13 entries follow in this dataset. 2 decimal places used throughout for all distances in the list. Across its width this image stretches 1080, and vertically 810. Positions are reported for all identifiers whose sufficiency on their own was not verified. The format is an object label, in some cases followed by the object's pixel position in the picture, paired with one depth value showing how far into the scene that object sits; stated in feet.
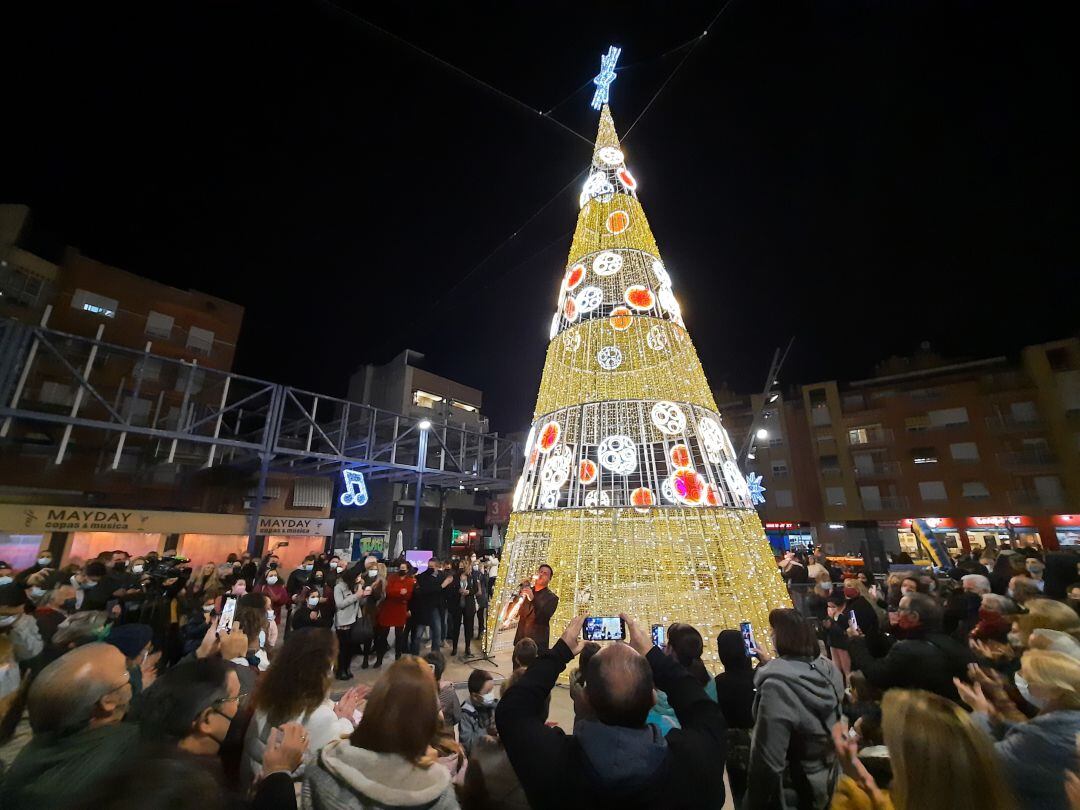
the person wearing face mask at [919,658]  9.16
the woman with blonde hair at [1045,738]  6.54
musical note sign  56.18
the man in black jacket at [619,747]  4.78
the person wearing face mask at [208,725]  5.45
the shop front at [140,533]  47.62
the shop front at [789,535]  95.14
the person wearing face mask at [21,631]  13.51
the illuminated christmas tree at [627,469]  21.04
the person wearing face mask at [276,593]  25.03
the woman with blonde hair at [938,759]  4.64
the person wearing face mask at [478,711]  9.82
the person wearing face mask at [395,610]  24.43
